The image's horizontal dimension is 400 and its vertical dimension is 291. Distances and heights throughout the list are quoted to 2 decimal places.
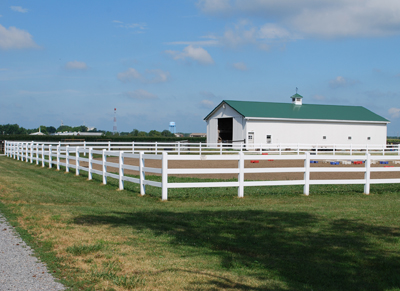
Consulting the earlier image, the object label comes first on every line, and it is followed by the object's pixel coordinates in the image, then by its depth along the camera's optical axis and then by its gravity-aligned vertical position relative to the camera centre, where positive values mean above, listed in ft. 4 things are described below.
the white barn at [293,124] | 148.56 -0.12
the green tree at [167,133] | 405.43 -9.30
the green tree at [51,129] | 598.34 -7.41
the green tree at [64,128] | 567.26 -5.77
